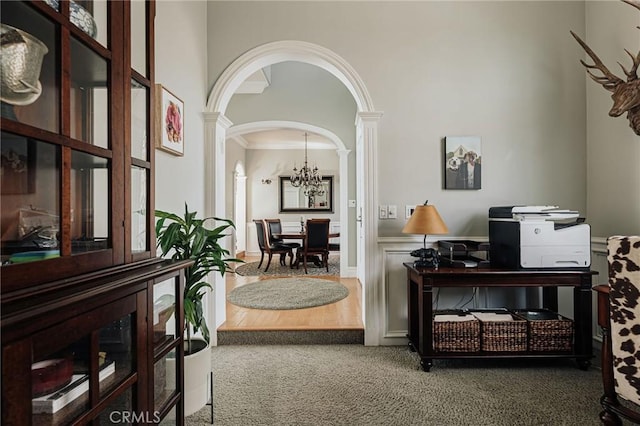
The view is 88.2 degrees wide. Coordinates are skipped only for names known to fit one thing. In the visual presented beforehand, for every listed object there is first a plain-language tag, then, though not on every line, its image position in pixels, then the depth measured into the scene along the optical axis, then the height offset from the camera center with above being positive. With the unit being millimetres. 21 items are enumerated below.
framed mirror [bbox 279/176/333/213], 8375 +358
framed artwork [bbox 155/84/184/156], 2041 +607
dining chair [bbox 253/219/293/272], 5988 -596
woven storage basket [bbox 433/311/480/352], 2357 -890
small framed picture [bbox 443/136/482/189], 2832 +433
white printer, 2324 -211
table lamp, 2461 -107
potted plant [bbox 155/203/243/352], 1775 -216
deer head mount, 2223 +826
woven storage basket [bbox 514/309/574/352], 2359 -882
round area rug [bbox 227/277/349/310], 3719 -1022
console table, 2330 -536
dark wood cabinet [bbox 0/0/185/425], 727 -19
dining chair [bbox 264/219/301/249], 6137 -358
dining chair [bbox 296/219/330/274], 5703 -456
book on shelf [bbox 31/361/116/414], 770 -458
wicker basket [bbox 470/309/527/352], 2352 -890
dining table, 5902 -422
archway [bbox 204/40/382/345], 2836 +651
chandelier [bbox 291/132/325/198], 7668 +771
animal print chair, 1492 -494
